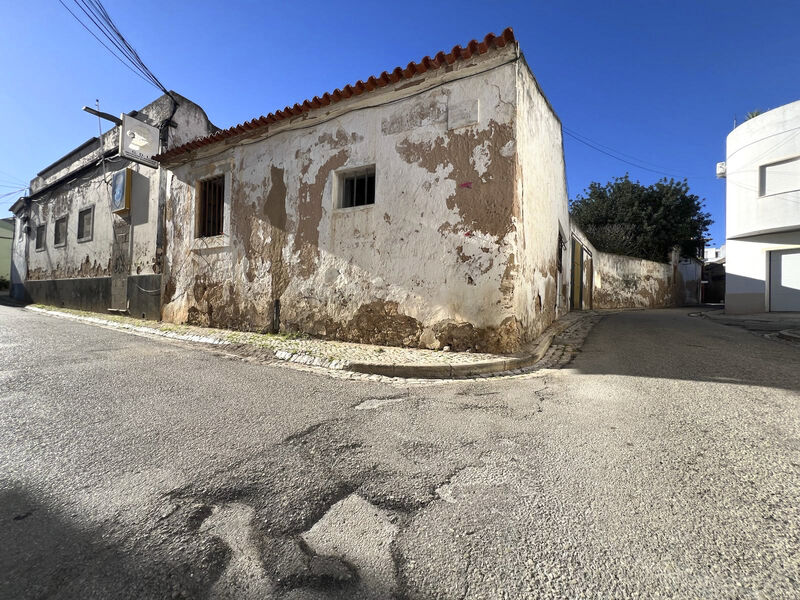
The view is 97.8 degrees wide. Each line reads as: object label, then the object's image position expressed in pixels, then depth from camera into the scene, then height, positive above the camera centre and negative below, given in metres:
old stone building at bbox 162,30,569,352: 5.13 +1.51
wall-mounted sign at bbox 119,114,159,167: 9.29 +4.28
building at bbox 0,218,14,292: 26.06 +3.76
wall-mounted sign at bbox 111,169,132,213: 10.44 +3.24
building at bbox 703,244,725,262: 46.83 +8.14
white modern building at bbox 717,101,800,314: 11.51 +3.52
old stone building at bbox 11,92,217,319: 9.84 +2.45
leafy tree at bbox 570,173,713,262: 20.84 +5.63
